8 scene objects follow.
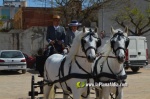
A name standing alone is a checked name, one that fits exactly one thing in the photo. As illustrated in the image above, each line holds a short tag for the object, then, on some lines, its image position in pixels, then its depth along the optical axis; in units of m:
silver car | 22.59
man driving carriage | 9.31
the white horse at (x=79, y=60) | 6.71
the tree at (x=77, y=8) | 27.31
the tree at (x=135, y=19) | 34.47
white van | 22.41
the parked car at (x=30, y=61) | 27.31
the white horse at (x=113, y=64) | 7.20
